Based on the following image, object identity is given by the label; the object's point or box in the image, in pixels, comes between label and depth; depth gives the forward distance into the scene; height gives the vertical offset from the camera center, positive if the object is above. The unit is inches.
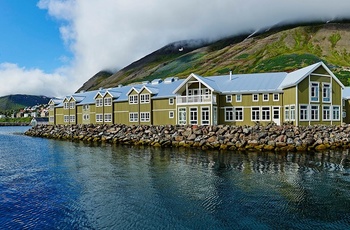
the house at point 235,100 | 1619.1 +97.6
